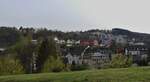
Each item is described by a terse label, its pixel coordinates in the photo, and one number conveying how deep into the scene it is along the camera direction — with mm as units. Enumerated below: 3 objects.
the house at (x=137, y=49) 61397
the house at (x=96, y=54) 60330
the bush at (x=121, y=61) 30783
